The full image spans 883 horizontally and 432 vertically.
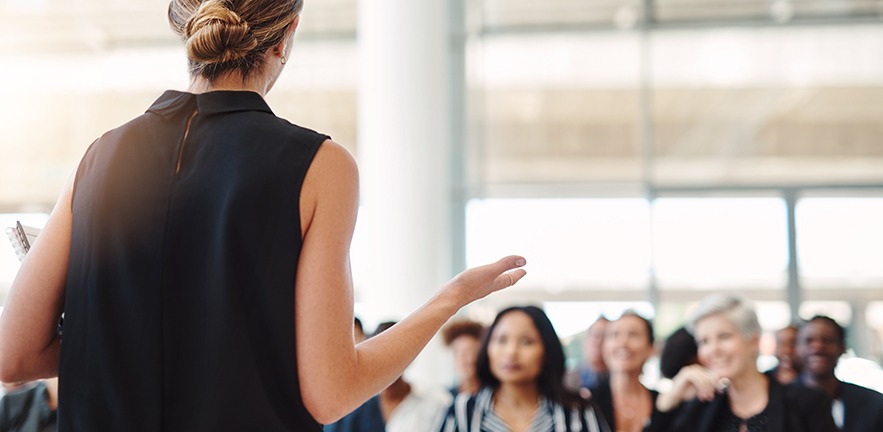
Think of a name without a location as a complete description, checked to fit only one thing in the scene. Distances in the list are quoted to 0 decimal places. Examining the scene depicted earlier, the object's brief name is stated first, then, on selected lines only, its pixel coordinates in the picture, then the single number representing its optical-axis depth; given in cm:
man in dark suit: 461
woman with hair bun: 110
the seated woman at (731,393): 389
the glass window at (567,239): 780
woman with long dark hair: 432
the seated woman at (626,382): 511
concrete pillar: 750
